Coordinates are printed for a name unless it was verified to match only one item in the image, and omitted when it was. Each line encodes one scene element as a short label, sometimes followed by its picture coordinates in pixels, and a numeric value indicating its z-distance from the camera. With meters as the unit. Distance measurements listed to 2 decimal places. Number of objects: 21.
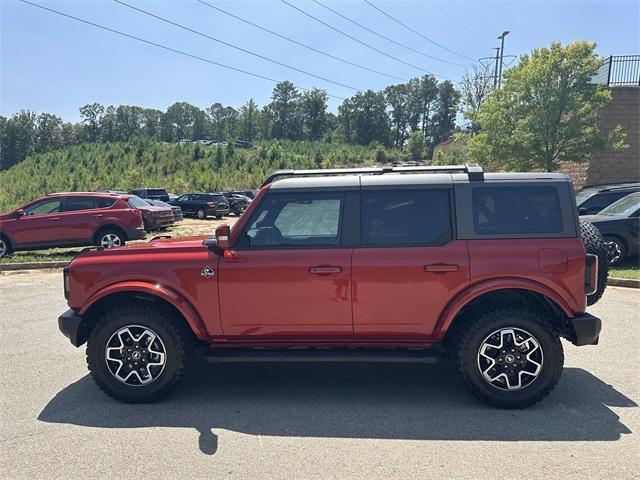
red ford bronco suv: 3.76
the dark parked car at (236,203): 29.59
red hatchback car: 12.48
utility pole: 45.00
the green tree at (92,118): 99.62
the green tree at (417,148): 79.06
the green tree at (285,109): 109.94
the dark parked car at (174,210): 19.07
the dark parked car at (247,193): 33.24
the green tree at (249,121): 109.50
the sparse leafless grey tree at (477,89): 47.50
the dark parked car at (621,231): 9.61
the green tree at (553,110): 16.64
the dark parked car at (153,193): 30.19
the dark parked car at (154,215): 16.95
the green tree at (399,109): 117.00
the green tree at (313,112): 110.69
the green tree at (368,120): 112.06
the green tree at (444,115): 111.44
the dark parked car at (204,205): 25.86
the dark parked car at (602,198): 11.78
